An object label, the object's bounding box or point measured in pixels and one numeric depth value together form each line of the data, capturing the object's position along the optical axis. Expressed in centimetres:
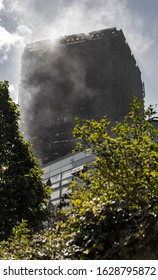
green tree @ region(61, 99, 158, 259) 546
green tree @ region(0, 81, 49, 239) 1636
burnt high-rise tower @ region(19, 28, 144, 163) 13212
